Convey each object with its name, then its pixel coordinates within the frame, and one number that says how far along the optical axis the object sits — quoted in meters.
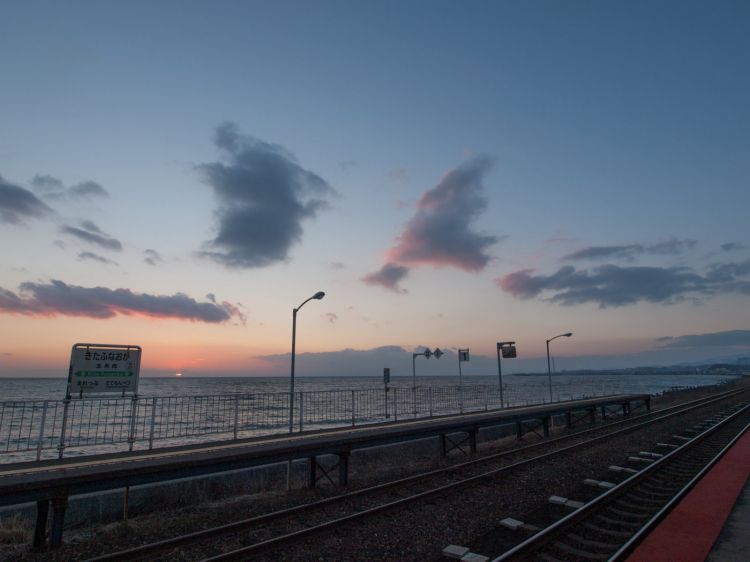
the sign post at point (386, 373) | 23.87
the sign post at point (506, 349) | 31.35
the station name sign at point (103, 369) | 12.80
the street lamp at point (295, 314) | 19.31
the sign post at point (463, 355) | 30.33
